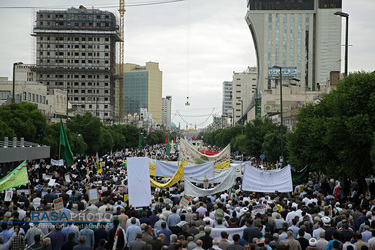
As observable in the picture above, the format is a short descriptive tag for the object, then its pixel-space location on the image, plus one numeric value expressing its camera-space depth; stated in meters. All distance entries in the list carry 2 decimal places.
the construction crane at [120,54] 190.12
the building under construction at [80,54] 163.25
